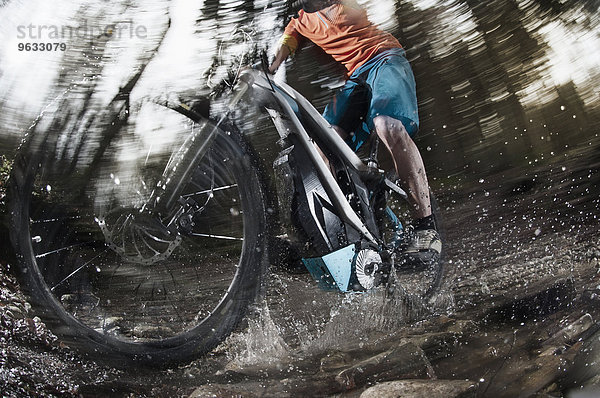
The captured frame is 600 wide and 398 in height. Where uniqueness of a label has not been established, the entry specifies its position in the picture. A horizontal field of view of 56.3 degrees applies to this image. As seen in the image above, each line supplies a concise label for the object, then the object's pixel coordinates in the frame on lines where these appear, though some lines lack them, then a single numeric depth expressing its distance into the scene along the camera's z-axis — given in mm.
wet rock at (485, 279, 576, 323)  1863
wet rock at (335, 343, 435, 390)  1854
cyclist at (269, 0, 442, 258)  1720
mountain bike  1785
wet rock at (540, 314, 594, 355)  1934
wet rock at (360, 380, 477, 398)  1843
